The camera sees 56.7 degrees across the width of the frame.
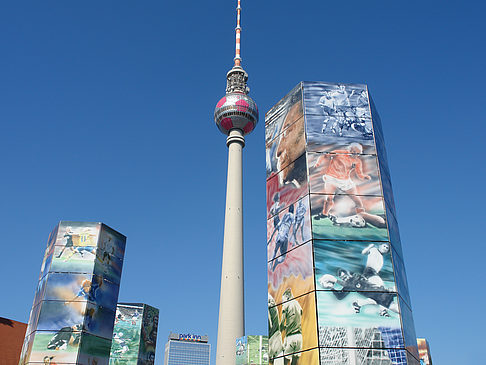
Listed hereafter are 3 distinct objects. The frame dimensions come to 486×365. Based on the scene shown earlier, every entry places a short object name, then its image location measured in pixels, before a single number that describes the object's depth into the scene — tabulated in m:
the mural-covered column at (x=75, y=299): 44.06
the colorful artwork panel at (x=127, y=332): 69.69
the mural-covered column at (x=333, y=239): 26.55
